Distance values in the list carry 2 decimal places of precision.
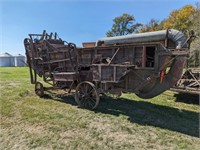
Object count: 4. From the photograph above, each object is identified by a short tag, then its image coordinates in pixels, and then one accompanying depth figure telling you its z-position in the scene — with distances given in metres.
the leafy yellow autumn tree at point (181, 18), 22.23
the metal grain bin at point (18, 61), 43.84
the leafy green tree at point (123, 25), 34.78
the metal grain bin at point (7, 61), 45.12
